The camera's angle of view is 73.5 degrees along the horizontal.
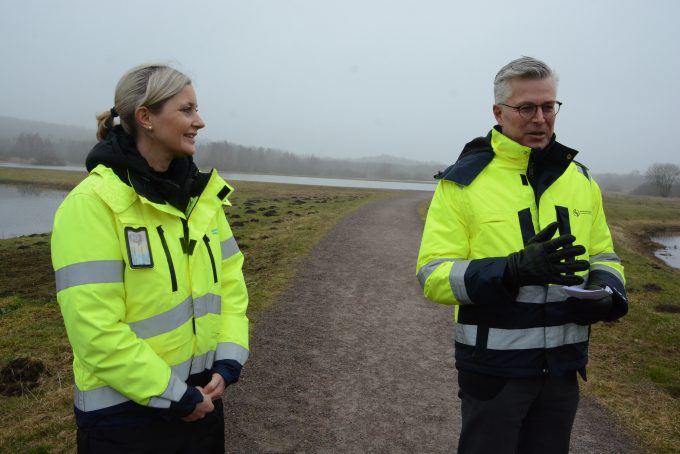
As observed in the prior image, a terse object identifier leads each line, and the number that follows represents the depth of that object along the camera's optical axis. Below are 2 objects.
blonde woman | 1.98
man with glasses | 2.35
